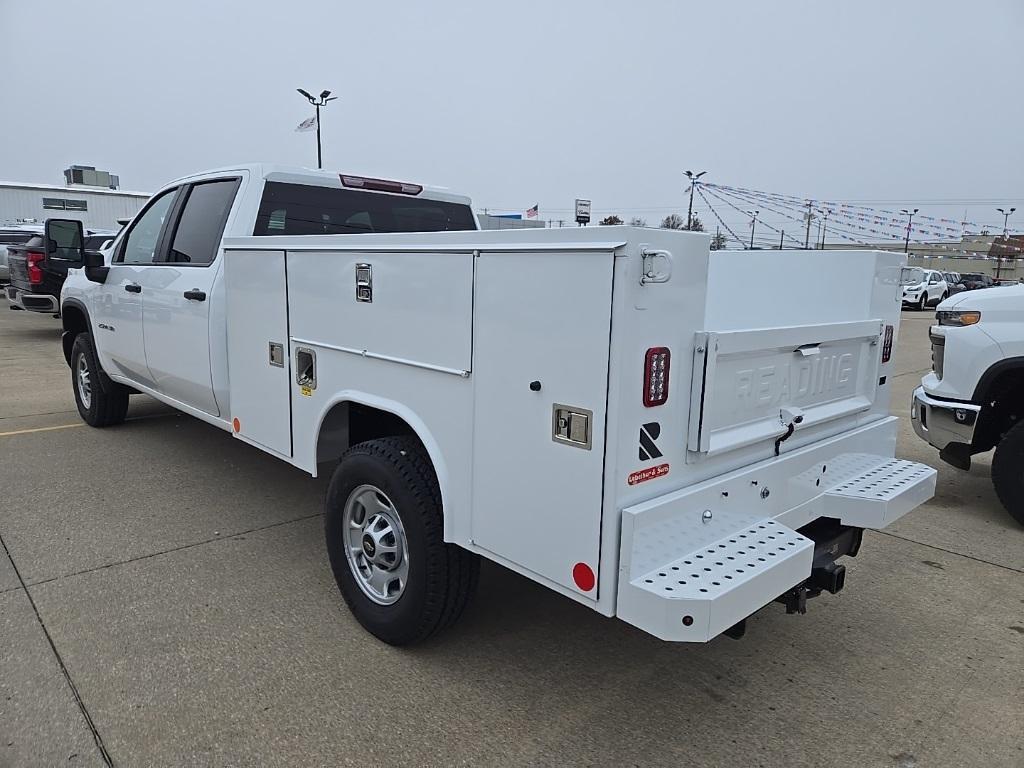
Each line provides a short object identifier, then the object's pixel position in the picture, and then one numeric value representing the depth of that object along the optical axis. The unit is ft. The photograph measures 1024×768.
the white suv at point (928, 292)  99.55
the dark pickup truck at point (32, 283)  38.96
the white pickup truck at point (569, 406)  7.29
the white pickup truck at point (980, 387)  15.53
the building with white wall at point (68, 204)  106.01
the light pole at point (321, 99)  73.82
